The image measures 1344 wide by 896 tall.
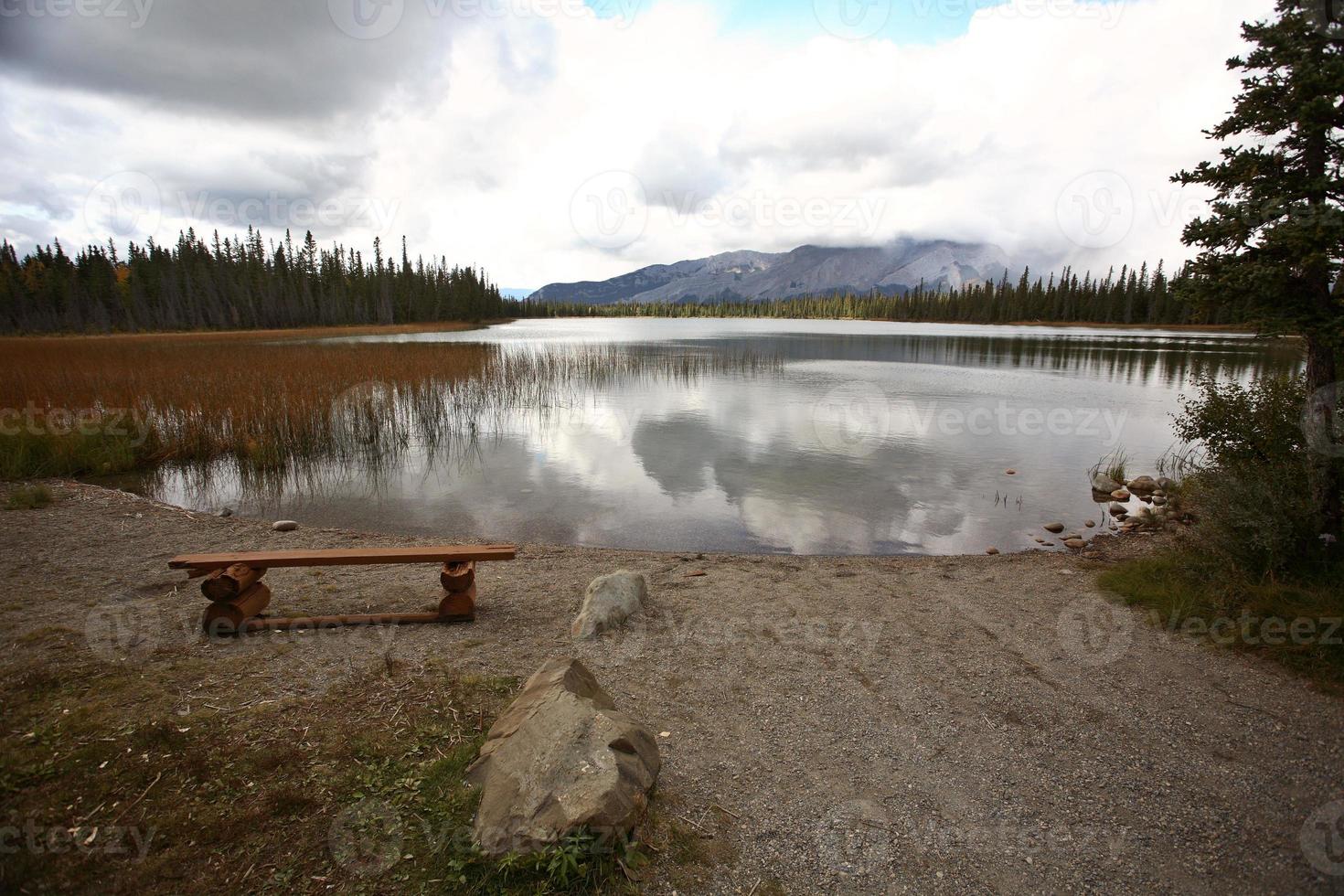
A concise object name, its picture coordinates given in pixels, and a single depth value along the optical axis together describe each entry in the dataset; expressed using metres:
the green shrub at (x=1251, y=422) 6.83
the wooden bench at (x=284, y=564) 5.40
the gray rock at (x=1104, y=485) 12.93
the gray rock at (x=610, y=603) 5.78
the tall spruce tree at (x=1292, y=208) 5.31
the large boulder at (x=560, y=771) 2.98
